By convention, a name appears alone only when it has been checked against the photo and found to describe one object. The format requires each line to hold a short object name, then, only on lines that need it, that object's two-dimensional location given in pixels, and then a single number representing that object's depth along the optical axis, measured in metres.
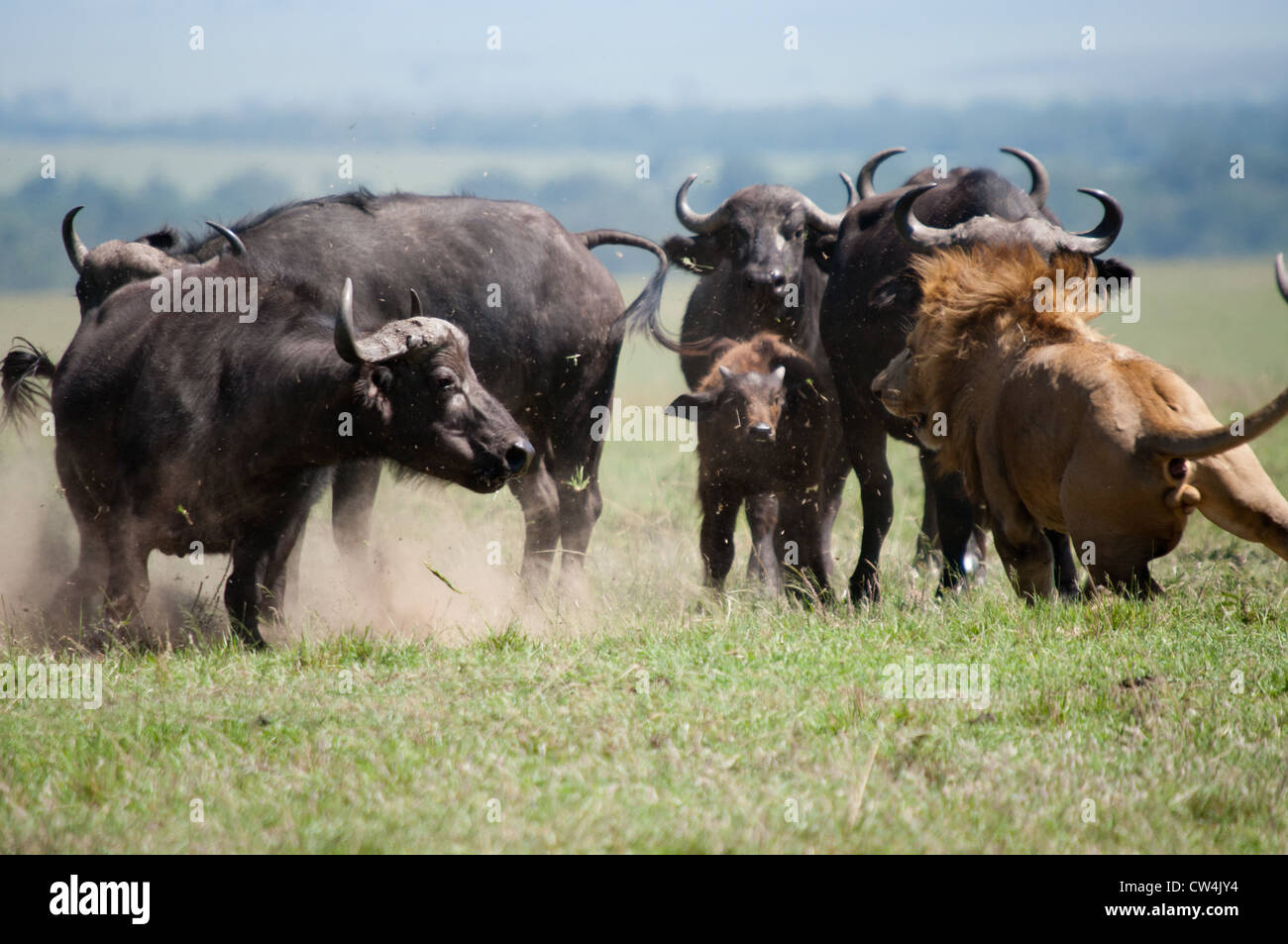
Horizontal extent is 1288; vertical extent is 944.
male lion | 10.87
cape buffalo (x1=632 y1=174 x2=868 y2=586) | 18.81
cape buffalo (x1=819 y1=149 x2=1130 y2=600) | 15.13
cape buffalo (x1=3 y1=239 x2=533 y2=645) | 13.45
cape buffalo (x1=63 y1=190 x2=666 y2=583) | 15.73
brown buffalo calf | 16.33
